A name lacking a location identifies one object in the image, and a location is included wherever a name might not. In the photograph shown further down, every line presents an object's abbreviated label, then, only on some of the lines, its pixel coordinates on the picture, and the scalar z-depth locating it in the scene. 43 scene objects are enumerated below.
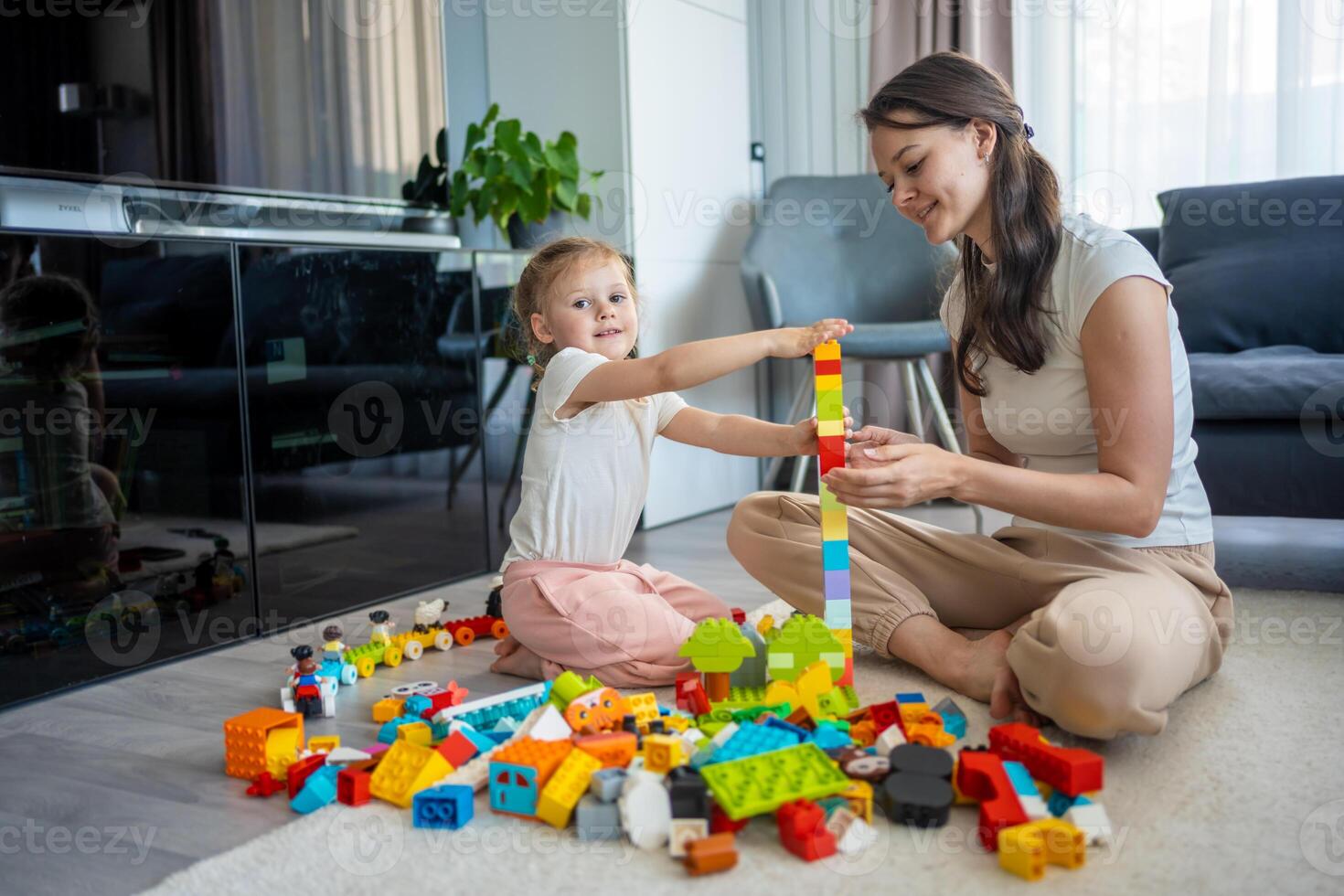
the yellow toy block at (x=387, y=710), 1.43
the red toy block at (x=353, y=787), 1.16
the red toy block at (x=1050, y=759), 1.06
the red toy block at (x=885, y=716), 1.26
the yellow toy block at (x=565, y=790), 1.08
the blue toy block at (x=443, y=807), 1.09
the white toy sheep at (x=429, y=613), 1.90
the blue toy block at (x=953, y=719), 1.26
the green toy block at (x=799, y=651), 1.38
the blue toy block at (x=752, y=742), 1.13
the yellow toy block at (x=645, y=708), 1.31
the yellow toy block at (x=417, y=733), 1.30
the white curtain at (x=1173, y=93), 2.87
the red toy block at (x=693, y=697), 1.36
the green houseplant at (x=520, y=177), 2.53
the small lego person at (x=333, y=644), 1.66
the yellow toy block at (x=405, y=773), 1.16
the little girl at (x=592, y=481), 1.55
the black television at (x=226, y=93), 1.76
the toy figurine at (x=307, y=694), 1.46
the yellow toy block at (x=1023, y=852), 0.95
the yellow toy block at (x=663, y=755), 1.13
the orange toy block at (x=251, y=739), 1.25
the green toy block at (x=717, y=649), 1.38
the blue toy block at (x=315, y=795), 1.17
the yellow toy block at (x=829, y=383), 1.32
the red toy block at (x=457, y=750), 1.22
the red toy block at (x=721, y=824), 1.04
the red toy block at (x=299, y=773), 1.20
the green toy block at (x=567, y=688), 1.35
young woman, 1.22
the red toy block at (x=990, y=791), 1.01
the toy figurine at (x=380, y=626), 1.74
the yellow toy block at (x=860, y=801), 1.05
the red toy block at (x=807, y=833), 1.00
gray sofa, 2.00
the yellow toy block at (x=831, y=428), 1.32
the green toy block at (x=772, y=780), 1.02
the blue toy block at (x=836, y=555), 1.38
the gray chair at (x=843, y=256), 3.13
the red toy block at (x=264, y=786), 1.21
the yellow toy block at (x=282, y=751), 1.25
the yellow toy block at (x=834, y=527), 1.37
